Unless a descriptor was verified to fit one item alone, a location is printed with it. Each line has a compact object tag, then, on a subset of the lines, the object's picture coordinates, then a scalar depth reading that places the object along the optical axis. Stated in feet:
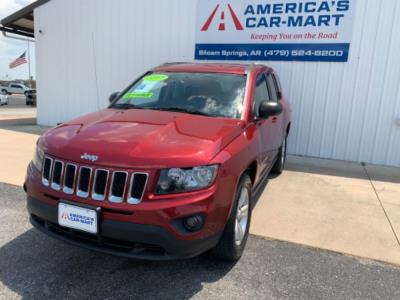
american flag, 82.51
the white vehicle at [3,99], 77.27
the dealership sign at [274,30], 22.65
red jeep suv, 7.98
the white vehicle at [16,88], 138.80
